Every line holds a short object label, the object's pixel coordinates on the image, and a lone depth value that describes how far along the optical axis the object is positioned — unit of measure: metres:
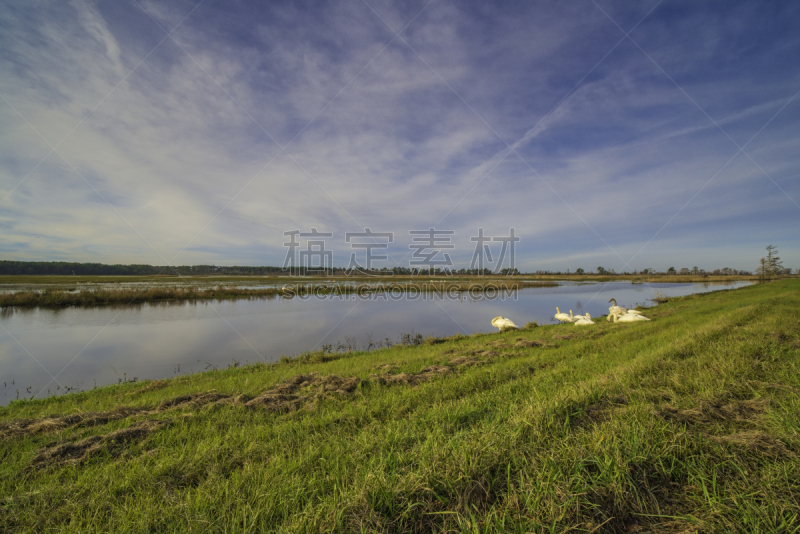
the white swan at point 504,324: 17.69
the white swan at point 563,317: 19.97
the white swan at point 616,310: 18.03
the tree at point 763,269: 68.50
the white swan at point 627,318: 16.00
